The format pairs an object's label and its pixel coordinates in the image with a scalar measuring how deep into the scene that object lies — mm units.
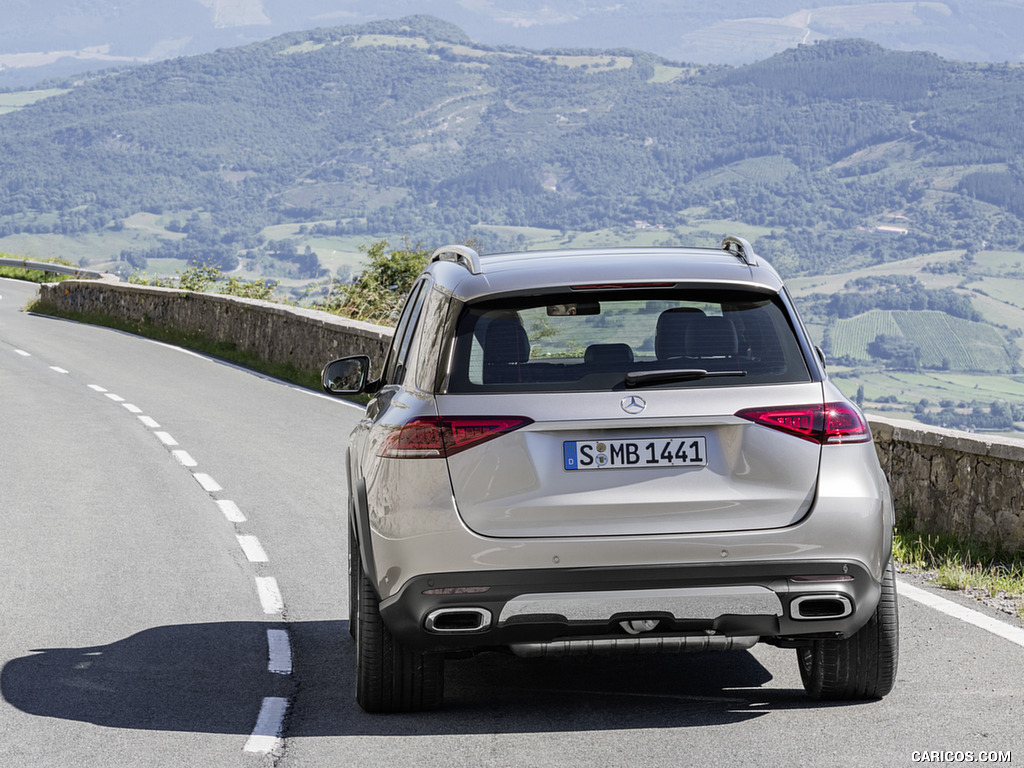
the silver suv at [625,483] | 8797
